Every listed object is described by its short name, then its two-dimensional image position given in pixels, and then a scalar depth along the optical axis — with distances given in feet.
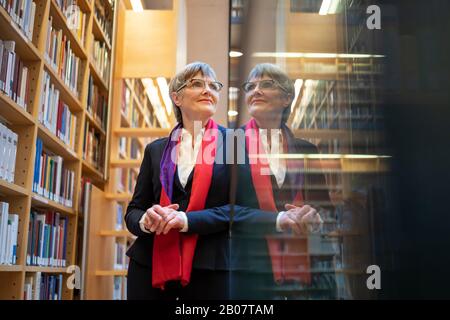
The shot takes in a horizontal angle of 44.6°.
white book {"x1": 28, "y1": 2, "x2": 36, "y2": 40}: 6.82
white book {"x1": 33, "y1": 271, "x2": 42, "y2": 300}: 7.06
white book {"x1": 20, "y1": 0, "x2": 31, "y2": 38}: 6.56
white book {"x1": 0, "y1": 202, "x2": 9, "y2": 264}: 6.11
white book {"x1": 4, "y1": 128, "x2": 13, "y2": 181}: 6.29
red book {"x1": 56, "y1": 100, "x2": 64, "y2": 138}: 8.07
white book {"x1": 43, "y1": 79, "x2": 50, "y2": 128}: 7.52
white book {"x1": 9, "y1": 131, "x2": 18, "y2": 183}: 6.45
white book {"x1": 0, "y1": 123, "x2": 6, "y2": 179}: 6.14
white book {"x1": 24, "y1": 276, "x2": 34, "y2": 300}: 6.80
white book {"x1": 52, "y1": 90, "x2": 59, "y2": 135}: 7.90
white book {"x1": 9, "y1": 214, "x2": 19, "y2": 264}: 6.36
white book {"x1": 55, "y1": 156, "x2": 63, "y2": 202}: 8.02
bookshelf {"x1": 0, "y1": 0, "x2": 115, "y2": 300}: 6.53
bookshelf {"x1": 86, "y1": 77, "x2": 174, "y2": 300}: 8.26
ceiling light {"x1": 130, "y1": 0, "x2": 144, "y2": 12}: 9.29
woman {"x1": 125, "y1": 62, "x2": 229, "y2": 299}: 4.65
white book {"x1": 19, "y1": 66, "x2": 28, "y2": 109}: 6.73
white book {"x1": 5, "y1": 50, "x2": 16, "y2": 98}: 6.32
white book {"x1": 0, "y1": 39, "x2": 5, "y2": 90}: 6.16
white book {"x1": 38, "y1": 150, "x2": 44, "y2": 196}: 7.29
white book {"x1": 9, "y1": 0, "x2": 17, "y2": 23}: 6.22
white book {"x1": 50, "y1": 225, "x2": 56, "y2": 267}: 7.84
